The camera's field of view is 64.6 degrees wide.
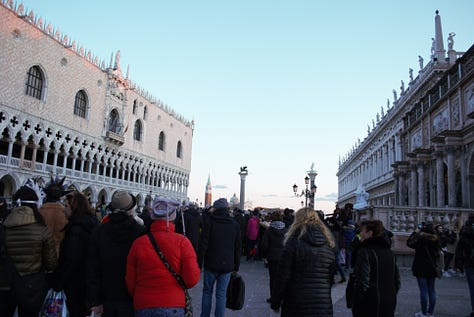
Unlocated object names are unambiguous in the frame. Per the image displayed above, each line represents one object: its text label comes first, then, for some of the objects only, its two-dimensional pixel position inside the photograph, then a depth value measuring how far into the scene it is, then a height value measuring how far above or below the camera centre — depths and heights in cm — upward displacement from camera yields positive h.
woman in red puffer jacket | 276 -50
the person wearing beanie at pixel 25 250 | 337 -46
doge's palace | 2577 +728
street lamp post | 2307 +158
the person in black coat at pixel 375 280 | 363 -63
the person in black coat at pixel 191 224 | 755 -35
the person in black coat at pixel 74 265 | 350 -59
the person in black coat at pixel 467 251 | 558 -49
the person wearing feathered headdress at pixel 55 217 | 414 -18
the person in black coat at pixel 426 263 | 558 -69
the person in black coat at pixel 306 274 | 325 -55
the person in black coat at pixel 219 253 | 485 -59
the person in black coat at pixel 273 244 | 631 -56
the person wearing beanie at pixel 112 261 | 306 -48
